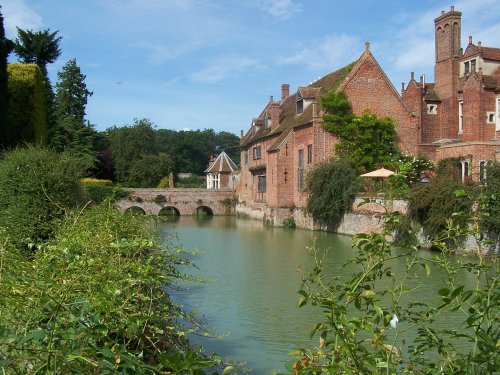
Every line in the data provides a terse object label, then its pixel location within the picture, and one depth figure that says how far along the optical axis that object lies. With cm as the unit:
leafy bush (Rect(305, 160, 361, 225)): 2752
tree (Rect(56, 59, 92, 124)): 5025
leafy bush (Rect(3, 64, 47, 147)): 1991
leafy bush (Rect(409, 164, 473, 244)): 1803
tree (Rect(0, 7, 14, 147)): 1800
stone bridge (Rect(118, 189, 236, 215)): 4644
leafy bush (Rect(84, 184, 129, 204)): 3489
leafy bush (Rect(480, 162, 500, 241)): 1656
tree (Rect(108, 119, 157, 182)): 6544
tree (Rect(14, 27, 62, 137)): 2861
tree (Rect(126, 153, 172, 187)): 6272
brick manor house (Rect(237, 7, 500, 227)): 3206
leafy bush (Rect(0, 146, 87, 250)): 962
